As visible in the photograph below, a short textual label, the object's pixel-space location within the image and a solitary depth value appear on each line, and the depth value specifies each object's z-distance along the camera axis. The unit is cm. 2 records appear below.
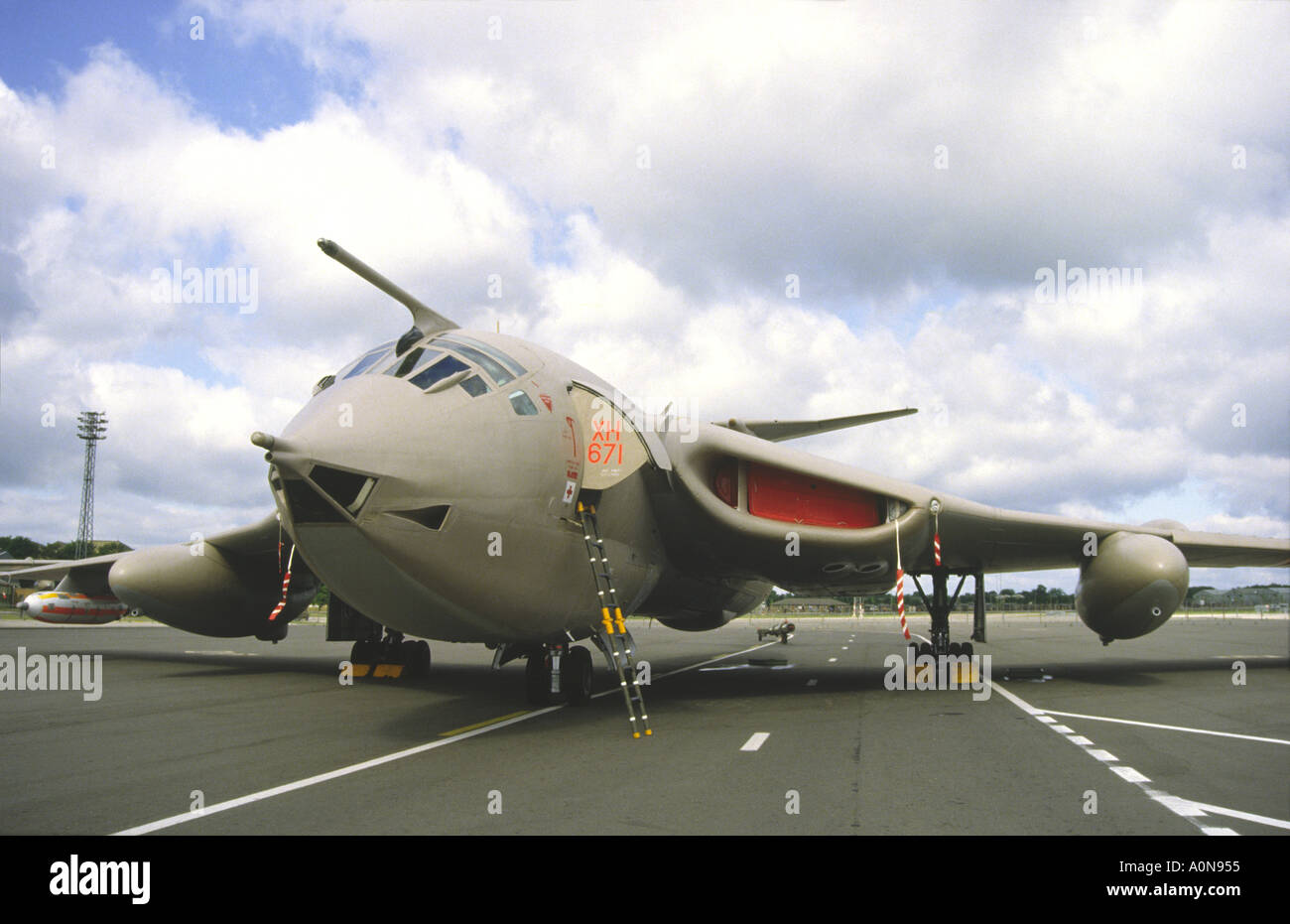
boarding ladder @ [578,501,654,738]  923
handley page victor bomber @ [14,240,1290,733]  707
